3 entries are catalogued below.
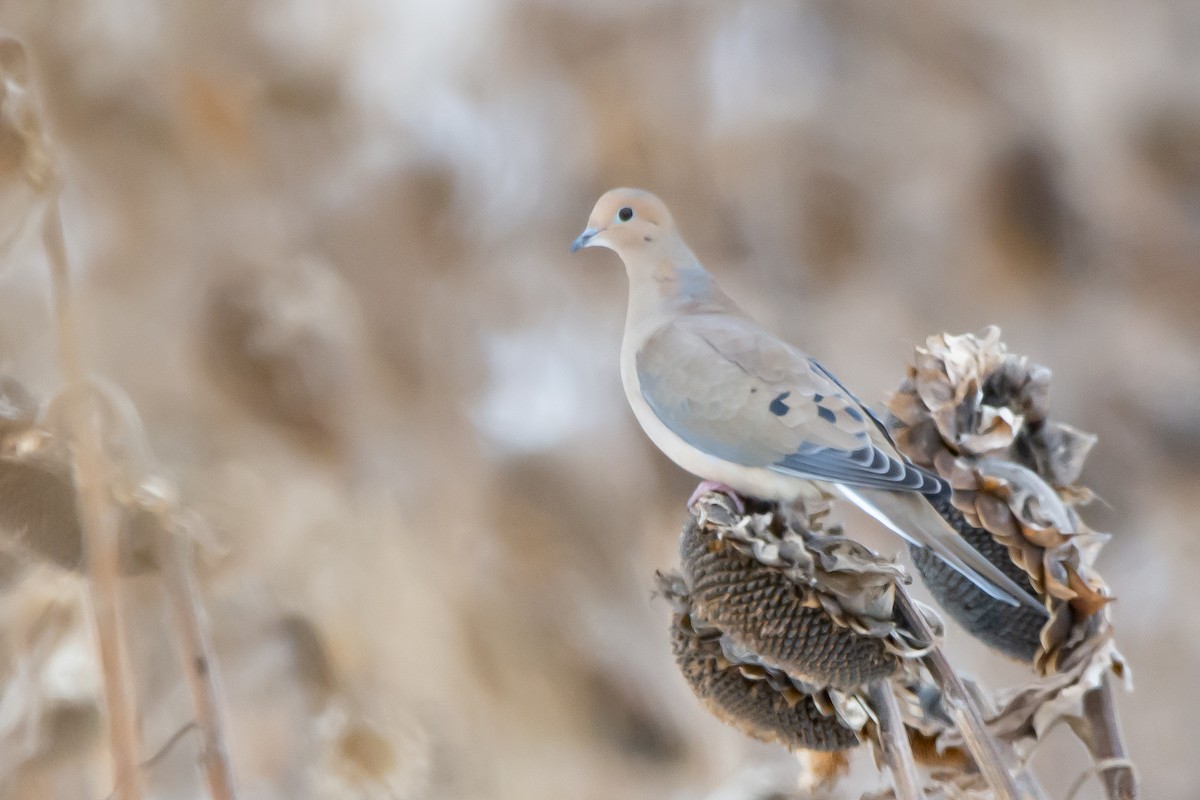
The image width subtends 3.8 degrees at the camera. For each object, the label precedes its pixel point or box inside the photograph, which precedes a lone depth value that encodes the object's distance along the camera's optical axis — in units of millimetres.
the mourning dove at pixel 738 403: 6895
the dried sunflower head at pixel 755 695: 6863
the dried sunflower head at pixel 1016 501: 6879
